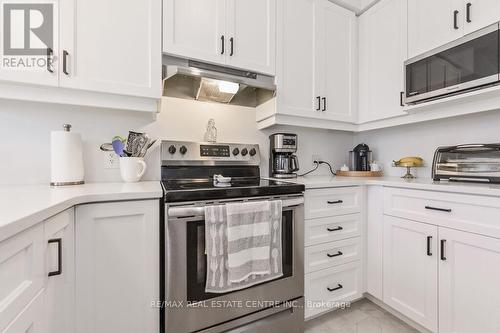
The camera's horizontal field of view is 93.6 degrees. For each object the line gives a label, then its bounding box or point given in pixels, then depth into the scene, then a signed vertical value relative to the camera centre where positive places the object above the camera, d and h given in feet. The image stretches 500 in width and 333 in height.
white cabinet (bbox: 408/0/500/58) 4.26 +2.94
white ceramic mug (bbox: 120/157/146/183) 4.68 -0.04
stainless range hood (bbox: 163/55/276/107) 4.65 +1.85
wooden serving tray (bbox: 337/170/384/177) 6.95 -0.24
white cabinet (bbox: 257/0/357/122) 5.80 +2.81
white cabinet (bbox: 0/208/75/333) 1.78 -1.06
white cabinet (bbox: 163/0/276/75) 4.60 +2.85
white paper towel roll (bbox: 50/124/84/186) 4.17 +0.16
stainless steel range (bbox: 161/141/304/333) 3.64 -1.61
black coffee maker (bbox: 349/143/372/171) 7.31 +0.24
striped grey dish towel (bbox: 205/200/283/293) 3.79 -1.32
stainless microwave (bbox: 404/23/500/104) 4.13 +1.95
